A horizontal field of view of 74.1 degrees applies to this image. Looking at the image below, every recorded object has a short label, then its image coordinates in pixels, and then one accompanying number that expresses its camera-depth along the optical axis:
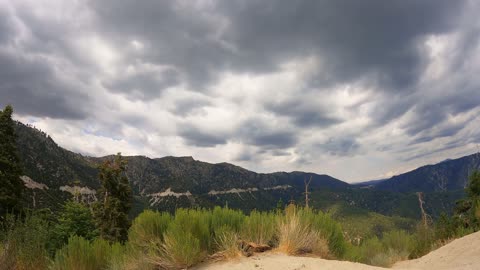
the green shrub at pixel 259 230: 6.73
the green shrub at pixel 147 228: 6.84
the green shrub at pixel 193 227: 6.23
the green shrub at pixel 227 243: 6.04
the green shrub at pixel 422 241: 17.39
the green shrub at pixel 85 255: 5.81
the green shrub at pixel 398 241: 17.75
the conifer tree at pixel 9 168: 26.31
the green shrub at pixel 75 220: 25.45
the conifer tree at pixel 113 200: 30.48
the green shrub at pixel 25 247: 6.00
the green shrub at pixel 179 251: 5.72
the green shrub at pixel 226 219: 6.95
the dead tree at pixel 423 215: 22.92
